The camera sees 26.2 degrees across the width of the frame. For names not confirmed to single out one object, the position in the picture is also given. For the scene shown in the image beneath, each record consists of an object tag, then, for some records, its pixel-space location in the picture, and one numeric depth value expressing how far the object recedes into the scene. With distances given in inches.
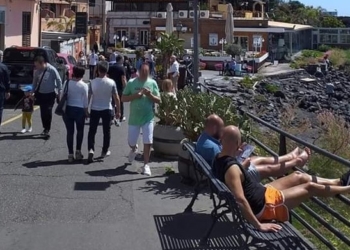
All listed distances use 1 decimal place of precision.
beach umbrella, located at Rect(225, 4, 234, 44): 2013.8
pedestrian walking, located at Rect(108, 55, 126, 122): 630.5
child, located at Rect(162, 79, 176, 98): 482.2
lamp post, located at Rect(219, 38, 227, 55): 2301.6
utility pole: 532.1
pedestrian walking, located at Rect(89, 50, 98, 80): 1343.5
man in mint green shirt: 419.8
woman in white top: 461.4
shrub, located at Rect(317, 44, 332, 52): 3636.6
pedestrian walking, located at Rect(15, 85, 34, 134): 566.3
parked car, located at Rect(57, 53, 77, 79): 1086.0
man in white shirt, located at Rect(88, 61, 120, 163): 450.9
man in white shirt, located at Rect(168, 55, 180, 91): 917.2
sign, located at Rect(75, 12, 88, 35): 2153.1
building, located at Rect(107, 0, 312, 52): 2647.6
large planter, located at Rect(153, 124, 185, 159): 452.8
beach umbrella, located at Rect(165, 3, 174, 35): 1523.1
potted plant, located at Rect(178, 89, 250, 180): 379.6
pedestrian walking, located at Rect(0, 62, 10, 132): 518.3
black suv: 827.4
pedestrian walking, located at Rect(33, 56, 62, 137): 554.9
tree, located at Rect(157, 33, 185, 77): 1125.7
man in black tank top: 240.8
